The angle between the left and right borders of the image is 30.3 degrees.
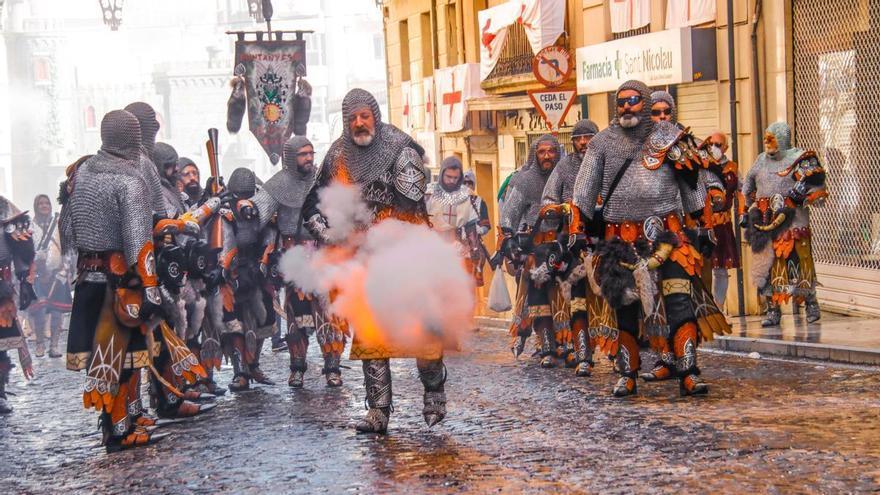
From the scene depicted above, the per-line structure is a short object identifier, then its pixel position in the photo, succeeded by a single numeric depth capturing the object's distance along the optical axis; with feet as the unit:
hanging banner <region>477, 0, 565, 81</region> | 86.17
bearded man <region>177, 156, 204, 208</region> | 46.50
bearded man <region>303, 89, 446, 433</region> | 34.40
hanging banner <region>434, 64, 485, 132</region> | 103.91
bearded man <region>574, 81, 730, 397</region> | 37.42
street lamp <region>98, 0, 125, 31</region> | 97.78
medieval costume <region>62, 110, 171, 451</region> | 34.73
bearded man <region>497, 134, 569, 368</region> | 46.93
